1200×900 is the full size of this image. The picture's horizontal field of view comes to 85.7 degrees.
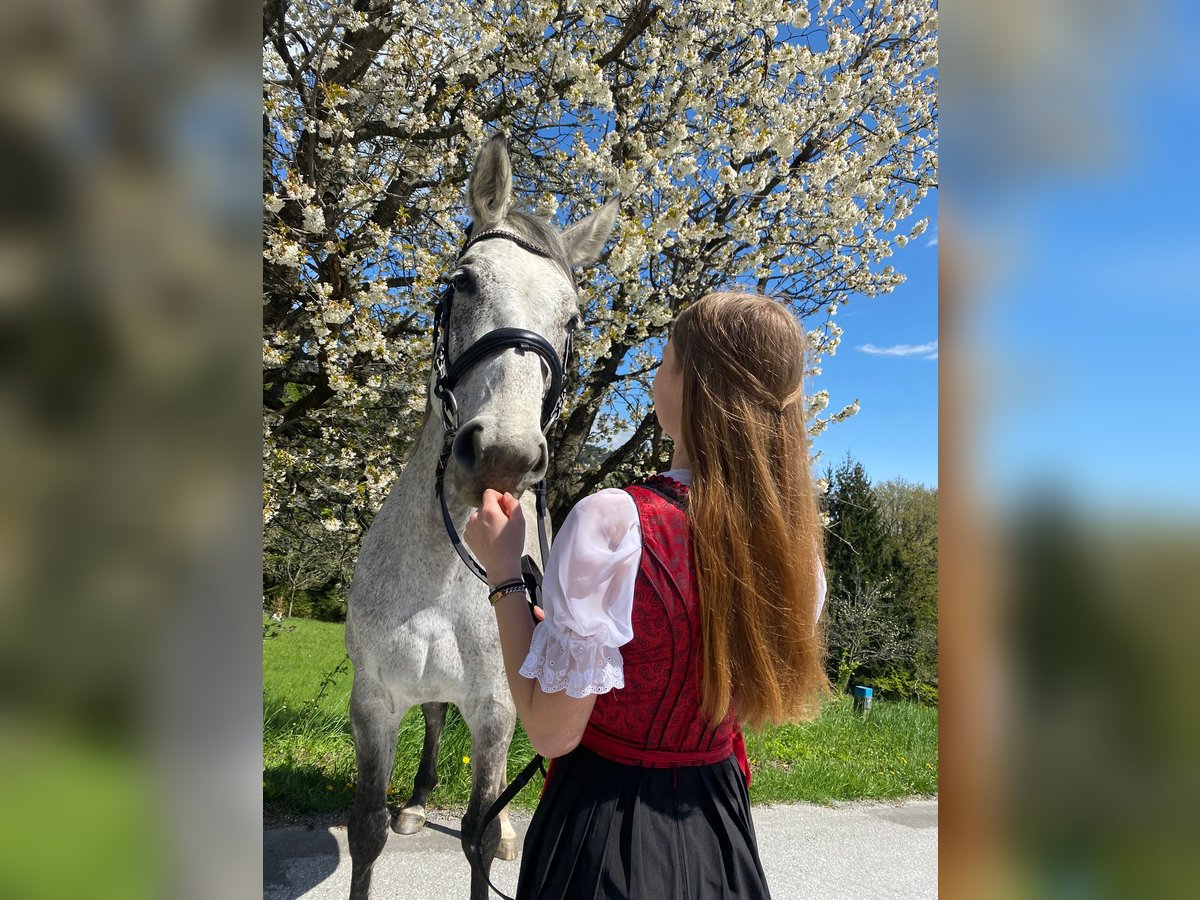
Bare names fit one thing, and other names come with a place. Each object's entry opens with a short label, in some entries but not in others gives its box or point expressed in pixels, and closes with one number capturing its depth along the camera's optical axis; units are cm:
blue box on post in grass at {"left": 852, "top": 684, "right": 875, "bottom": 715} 710
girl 120
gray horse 206
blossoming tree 461
